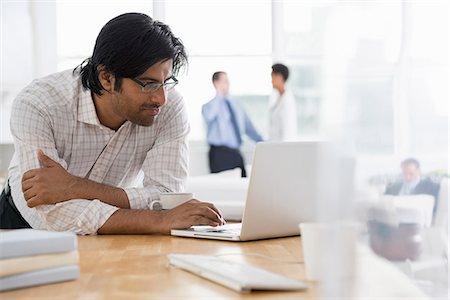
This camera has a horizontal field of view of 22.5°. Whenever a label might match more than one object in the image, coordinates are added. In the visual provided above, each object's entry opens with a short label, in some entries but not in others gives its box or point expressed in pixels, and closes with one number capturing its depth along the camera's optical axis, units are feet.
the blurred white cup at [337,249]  5.79
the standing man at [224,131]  25.87
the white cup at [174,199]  9.91
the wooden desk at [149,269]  6.85
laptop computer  8.85
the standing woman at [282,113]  24.03
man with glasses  9.81
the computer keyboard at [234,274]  6.81
